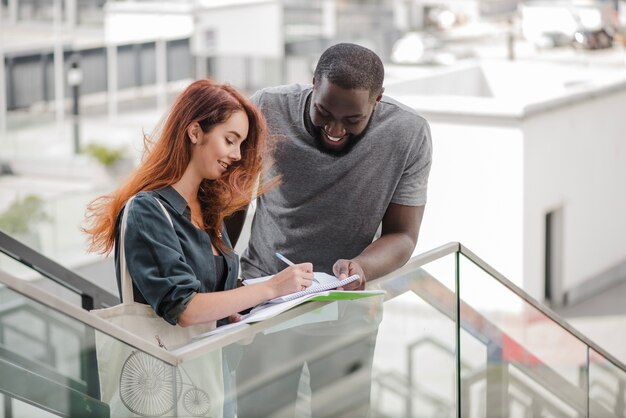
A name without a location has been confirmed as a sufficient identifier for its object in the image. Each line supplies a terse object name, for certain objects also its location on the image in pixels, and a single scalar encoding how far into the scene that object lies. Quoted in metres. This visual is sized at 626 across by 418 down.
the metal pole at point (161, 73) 28.17
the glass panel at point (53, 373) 3.33
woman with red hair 3.35
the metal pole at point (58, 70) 25.62
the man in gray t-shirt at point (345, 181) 4.02
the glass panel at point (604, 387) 6.17
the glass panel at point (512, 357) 4.81
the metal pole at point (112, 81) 27.34
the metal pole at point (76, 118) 23.72
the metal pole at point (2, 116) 24.09
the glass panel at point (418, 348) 4.23
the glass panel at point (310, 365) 3.54
